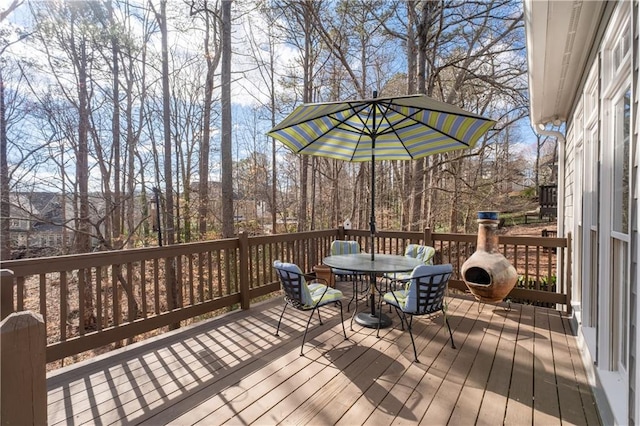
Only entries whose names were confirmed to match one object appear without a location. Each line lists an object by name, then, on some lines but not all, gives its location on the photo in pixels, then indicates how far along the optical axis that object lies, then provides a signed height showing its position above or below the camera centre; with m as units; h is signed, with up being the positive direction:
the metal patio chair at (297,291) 2.97 -0.79
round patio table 3.20 -0.62
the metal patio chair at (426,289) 2.82 -0.74
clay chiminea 3.82 -0.76
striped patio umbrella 3.08 +0.93
